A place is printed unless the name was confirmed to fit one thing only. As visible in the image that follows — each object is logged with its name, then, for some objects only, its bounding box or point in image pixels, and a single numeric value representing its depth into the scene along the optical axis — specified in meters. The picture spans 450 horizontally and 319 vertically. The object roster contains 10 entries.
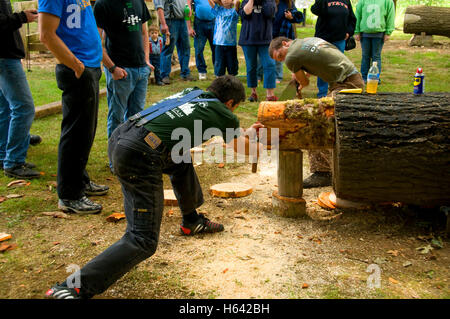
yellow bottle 4.13
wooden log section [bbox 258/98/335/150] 3.76
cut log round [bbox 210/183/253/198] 4.49
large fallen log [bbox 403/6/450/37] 13.11
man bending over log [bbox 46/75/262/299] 2.63
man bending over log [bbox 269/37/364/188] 4.77
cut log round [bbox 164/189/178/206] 4.29
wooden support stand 3.94
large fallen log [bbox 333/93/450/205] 3.45
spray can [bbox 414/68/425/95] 3.88
